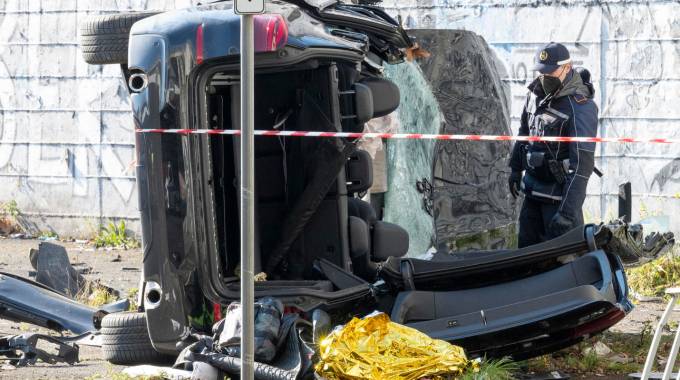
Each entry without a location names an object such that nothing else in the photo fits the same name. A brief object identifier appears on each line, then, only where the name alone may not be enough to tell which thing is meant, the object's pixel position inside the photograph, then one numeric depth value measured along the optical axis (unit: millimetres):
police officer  15082
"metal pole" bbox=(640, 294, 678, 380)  9311
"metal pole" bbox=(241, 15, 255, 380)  9047
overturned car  11253
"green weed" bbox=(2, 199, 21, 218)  26373
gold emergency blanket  10383
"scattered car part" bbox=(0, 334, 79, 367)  12954
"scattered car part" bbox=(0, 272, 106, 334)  14103
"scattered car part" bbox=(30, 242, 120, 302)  17132
